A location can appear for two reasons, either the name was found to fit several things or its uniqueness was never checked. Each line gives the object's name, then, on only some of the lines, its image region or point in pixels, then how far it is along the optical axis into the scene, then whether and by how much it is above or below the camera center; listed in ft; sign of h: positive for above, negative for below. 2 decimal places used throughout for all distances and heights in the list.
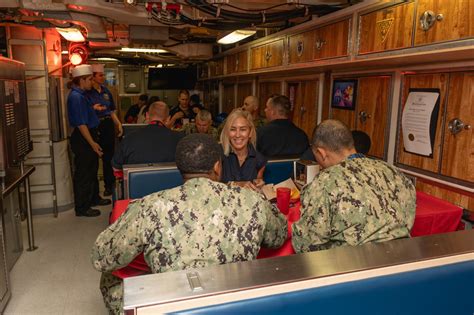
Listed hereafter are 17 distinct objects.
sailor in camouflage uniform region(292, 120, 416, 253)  5.24 -1.49
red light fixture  18.07 +2.15
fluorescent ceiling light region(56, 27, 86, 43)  15.00 +2.72
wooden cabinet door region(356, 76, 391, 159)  10.20 -0.17
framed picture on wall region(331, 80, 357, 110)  11.61 +0.27
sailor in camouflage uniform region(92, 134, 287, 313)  4.63 -1.57
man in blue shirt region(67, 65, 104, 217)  14.82 -1.68
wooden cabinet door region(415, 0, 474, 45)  6.29 +1.47
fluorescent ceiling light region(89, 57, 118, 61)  33.17 +3.62
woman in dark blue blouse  9.99 -1.36
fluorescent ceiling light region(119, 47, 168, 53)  24.46 +3.36
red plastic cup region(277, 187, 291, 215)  7.40 -1.93
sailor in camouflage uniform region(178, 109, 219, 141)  14.43 -0.88
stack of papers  8.16 -2.00
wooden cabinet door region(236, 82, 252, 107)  21.07 +0.58
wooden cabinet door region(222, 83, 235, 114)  24.34 +0.17
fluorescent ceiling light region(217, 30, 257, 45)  14.68 +2.67
